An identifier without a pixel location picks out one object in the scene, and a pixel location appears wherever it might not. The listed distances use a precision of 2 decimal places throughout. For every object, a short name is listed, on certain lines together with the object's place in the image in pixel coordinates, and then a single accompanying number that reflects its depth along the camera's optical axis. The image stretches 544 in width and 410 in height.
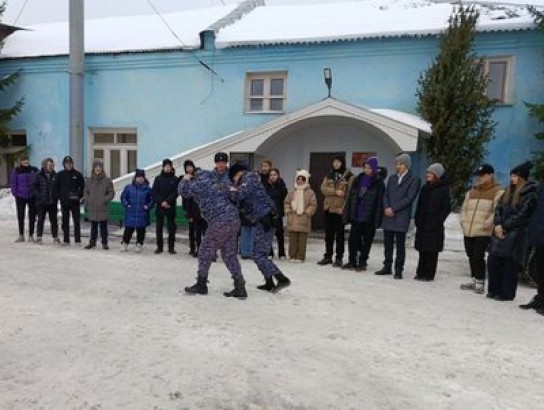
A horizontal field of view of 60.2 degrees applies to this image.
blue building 10.84
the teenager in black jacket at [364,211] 6.91
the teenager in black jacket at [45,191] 8.40
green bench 10.75
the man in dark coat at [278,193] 7.84
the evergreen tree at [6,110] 14.52
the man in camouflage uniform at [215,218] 4.95
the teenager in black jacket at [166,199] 8.06
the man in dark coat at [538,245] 5.07
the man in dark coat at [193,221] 7.66
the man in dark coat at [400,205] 6.61
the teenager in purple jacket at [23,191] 8.65
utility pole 13.30
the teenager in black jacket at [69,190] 8.33
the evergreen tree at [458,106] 10.49
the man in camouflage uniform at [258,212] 5.21
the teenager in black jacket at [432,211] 6.42
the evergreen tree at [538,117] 9.83
